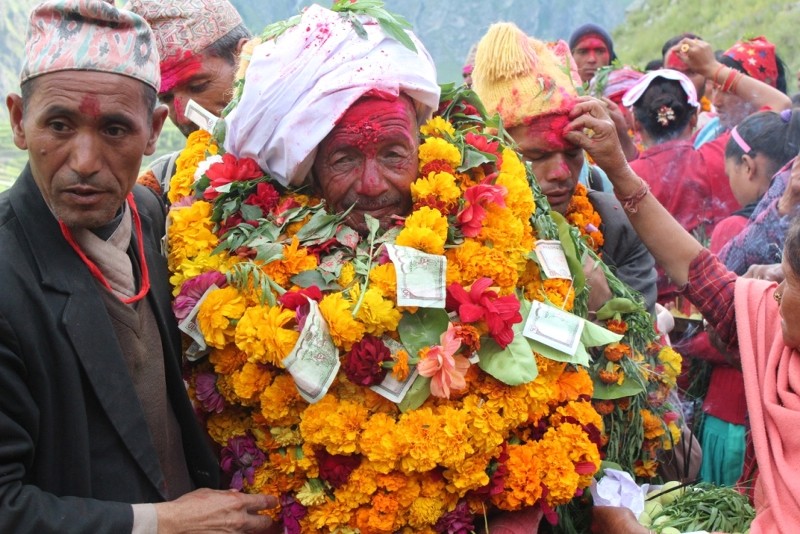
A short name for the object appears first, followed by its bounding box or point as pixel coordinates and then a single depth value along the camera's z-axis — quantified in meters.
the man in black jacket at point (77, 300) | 2.46
